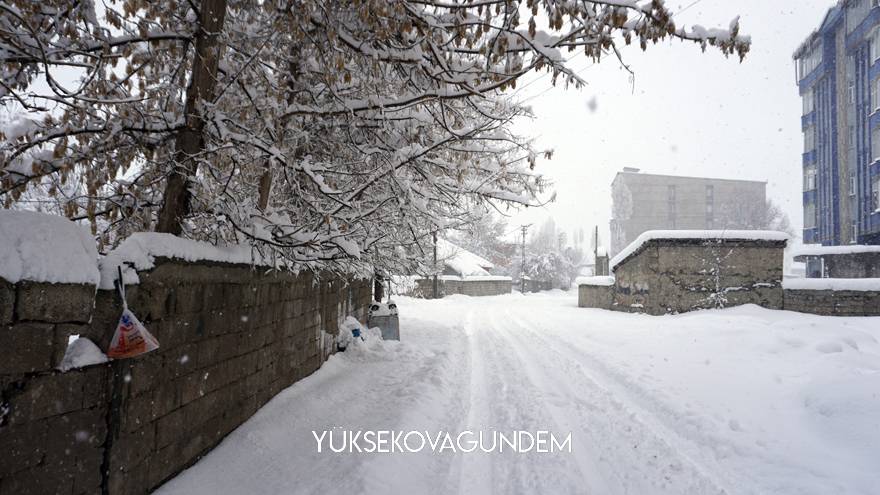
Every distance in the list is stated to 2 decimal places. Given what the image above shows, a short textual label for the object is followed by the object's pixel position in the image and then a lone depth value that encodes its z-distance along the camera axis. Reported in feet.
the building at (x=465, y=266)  138.31
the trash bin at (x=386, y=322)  31.50
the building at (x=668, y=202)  231.71
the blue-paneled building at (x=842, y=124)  80.18
